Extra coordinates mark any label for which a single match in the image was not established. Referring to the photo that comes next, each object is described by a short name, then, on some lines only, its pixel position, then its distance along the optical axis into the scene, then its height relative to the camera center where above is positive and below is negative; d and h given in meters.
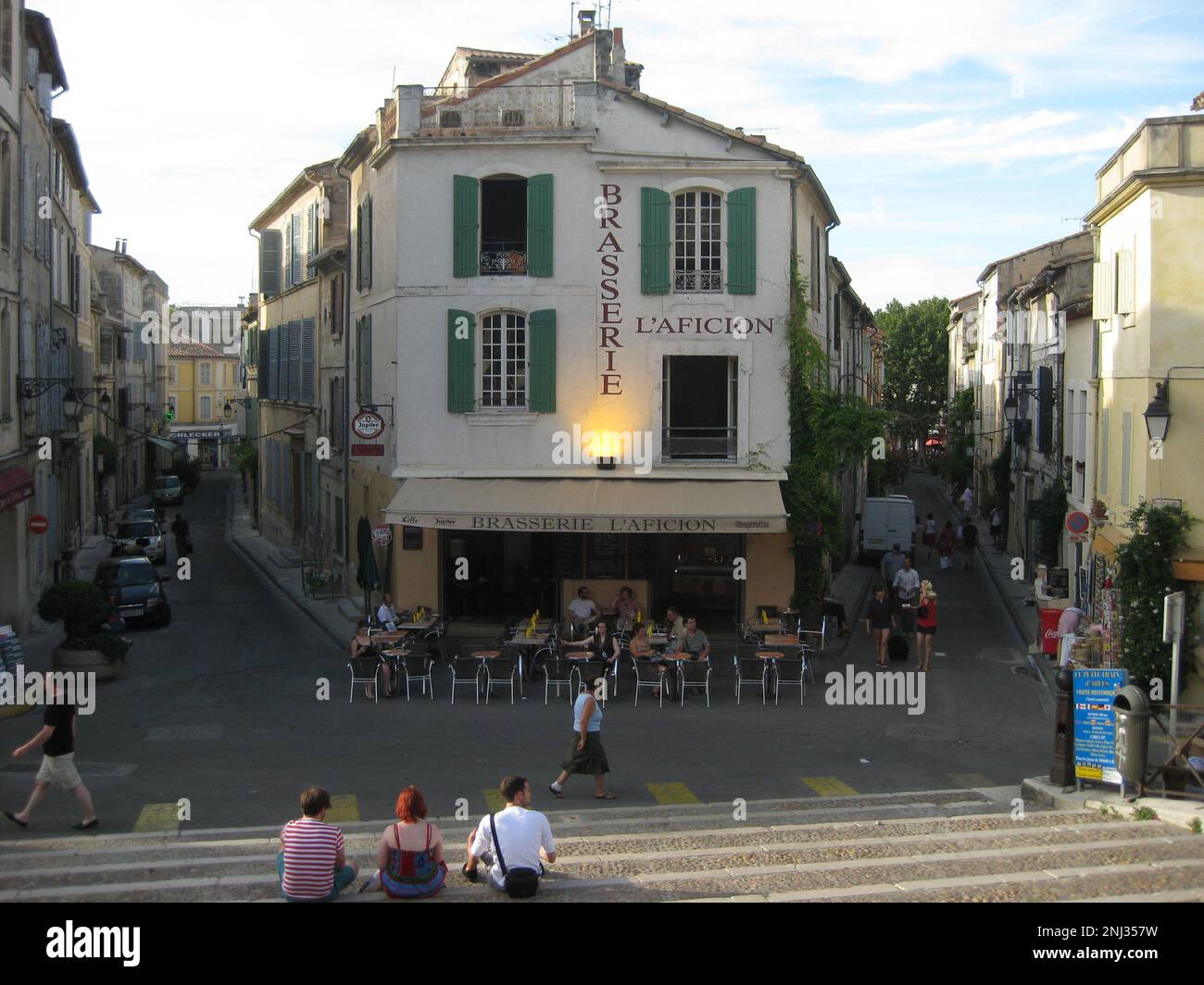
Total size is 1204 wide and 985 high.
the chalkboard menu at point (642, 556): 22.78 -2.23
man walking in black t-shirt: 12.34 -3.15
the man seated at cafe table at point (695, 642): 19.45 -3.22
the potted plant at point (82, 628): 19.66 -3.07
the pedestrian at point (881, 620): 21.56 -3.17
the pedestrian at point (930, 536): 38.56 -3.26
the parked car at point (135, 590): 25.47 -3.21
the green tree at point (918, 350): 86.62 +5.41
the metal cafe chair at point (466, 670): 19.39 -3.63
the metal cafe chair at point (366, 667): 19.38 -3.58
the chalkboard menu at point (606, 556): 22.80 -2.24
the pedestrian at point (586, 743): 13.52 -3.29
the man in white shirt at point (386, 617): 21.05 -3.06
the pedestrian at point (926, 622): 20.88 -3.10
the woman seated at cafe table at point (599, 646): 19.31 -3.28
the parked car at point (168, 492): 57.47 -2.81
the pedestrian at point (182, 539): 36.78 -3.15
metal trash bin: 11.84 -2.78
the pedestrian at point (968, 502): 49.17 -2.73
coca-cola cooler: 21.52 -3.36
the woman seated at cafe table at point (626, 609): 21.55 -3.01
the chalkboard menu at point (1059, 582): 24.89 -2.96
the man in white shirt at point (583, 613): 21.19 -3.01
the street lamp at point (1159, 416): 18.22 +0.21
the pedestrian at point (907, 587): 23.56 -2.86
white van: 36.31 -2.68
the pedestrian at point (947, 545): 35.97 -3.20
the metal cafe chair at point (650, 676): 19.12 -3.76
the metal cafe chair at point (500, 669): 19.23 -3.58
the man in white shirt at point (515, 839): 9.25 -2.95
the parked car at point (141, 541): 34.34 -3.22
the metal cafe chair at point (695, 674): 19.07 -3.65
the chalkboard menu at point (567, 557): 22.84 -2.26
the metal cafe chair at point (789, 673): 19.99 -3.79
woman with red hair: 8.99 -2.96
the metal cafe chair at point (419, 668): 19.58 -3.78
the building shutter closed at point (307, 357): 34.94 +1.95
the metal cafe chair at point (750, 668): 19.37 -3.68
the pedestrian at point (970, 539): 38.38 -3.22
